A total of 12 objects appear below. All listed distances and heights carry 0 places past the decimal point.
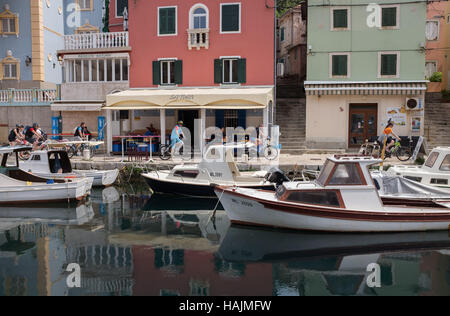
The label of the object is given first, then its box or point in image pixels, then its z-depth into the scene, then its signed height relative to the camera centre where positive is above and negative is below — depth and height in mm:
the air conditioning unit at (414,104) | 24078 +1604
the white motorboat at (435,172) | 14523 -1214
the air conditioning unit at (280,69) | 26156 +3770
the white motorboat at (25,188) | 16156 -1900
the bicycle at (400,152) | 20984 -827
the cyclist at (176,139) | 20953 -215
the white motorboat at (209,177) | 16453 -1604
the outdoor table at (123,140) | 21856 -313
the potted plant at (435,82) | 30328 +3508
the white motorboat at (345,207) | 12250 -1989
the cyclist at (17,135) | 21672 -33
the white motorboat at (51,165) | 17906 -1222
